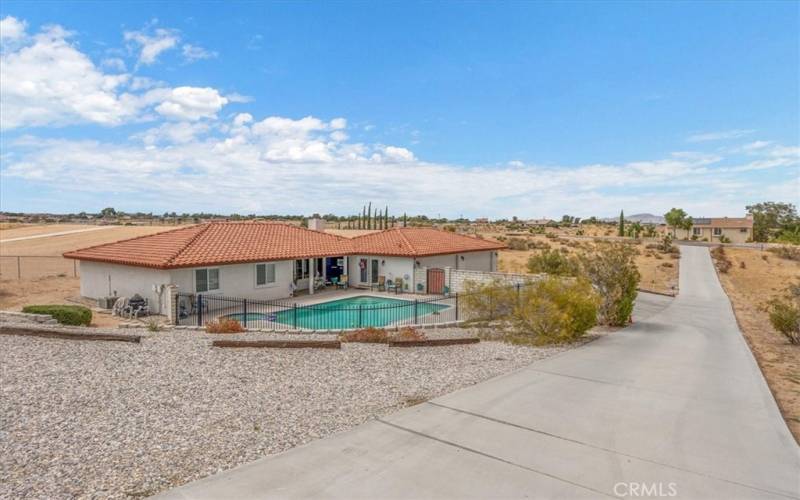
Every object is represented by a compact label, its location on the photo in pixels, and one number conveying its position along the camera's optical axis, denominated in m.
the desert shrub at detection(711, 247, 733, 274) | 50.72
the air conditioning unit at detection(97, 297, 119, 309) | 23.94
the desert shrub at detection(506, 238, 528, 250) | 66.06
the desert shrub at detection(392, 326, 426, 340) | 16.79
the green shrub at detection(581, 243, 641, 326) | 21.02
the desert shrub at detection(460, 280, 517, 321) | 19.28
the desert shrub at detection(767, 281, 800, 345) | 18.38
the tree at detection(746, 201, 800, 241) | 96.12
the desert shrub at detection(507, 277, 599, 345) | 17.16
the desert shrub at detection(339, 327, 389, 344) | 16.62
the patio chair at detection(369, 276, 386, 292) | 31.91
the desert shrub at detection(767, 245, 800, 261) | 56.84
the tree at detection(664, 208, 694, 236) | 99.25
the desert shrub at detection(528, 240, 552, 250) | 66.36
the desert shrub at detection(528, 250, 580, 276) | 34.41
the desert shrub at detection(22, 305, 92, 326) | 19.12
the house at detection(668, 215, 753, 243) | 96.44
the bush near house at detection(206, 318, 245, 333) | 18.05
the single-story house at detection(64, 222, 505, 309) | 23.33
